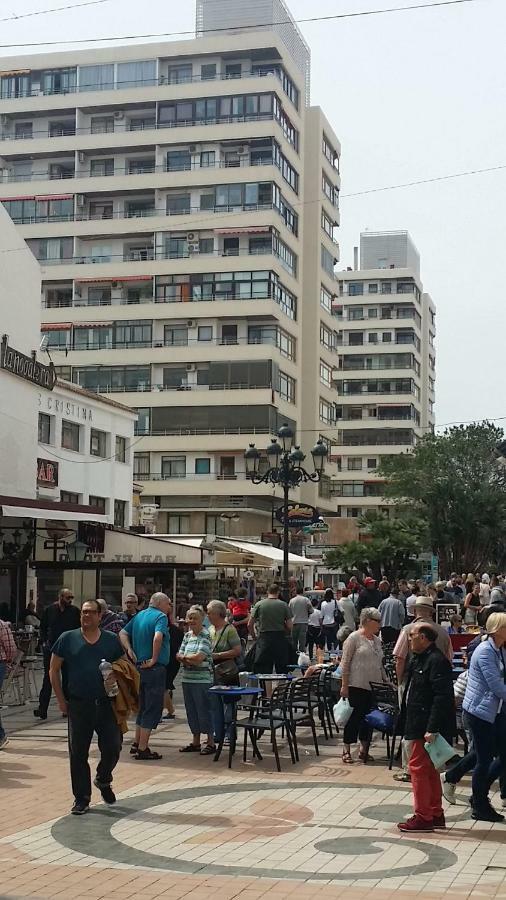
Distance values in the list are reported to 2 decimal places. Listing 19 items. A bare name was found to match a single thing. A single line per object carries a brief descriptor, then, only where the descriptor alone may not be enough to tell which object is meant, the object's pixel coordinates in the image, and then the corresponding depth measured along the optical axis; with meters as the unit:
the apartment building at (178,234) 62.06
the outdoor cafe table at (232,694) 12.67
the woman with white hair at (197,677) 13.30
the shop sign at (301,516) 29.84
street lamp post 26.16
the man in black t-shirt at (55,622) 15.85
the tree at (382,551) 47.66
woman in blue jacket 9.69
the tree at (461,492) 65.62
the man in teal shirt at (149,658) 12.81
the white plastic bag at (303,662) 16.15
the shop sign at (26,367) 29.00
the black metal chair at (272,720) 12.58
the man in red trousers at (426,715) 9.27
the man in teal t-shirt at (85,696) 9.93
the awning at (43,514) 22.28
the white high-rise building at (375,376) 100.50
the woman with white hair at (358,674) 12.76
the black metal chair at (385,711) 12.55
